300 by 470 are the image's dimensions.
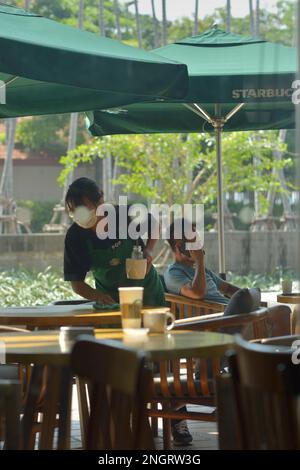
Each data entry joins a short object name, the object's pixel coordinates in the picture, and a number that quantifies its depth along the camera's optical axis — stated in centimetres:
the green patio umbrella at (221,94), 1050
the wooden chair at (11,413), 541
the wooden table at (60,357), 566
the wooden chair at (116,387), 468
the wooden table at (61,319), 792
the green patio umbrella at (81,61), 802
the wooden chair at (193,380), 730
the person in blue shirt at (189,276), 986
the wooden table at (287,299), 1095
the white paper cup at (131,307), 670
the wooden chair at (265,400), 435
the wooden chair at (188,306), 982
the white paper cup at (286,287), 1187
